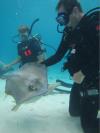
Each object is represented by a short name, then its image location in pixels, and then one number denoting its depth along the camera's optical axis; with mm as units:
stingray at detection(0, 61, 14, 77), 6140
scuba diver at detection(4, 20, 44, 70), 3781
